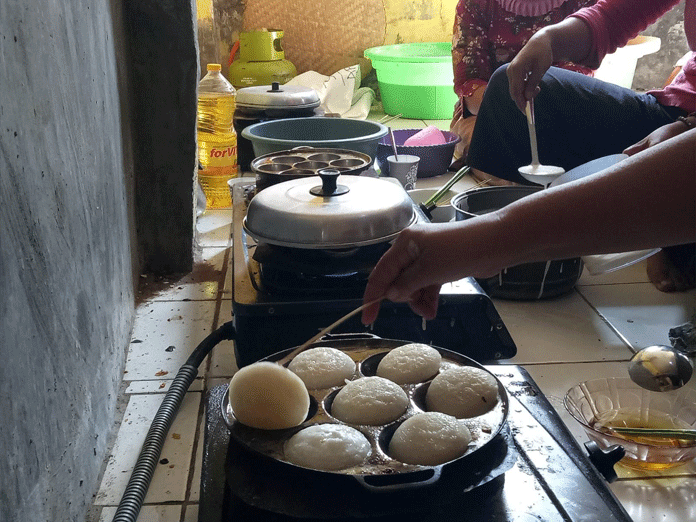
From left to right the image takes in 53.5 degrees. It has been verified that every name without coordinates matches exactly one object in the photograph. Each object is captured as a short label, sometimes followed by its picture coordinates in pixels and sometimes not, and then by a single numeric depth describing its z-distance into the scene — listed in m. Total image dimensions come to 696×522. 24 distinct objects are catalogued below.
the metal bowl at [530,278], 2.20
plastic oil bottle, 3.20
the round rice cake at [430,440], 1.05
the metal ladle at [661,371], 1.56
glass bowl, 1.43
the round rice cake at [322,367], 1.25
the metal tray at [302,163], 2.22
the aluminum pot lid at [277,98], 3.41
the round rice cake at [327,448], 1.03
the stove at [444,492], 1.01
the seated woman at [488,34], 3.65
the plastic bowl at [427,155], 3.53
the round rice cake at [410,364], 1.27
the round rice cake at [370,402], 1.15
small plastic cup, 3.14
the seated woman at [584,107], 2.32
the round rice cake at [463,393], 1.17
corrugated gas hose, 1.30
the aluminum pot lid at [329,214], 1.66
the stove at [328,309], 1.68
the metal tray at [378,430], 0.99
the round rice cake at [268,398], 1.09
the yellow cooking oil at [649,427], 1.41
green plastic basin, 4.86
